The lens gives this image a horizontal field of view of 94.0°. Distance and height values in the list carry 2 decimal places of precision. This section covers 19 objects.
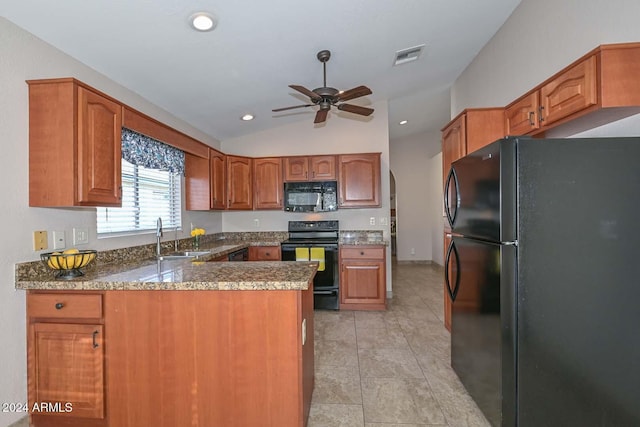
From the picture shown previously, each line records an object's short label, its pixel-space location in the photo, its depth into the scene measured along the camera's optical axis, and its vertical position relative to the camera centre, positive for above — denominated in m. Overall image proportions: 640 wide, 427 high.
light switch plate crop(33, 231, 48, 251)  1.81 -0.15
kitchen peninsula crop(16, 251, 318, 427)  1.56 -0.73
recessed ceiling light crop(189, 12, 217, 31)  1.91 +1.27
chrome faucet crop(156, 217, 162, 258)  2.76 -0.19
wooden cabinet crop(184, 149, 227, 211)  3.56 +0.38
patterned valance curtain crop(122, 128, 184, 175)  2.36 +0.55
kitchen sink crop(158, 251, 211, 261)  2.89 -0.41
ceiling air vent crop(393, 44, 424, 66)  3.00 +1.64
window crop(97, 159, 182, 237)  2.50 +0.11
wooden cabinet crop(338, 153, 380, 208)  4.12 +0.45
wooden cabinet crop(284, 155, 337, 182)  4.19 +0.63
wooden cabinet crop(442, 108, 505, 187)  2.51 +0.71
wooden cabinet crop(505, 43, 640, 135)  1.45 +0.63
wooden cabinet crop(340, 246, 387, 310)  3.84 -0.85
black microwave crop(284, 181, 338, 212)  4.19 +0.24
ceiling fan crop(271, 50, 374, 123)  2.47 +1.00
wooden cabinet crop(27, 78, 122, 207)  1.74 +0.43
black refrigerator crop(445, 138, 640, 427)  1.45 -0.35
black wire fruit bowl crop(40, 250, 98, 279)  1.74 -0.27
